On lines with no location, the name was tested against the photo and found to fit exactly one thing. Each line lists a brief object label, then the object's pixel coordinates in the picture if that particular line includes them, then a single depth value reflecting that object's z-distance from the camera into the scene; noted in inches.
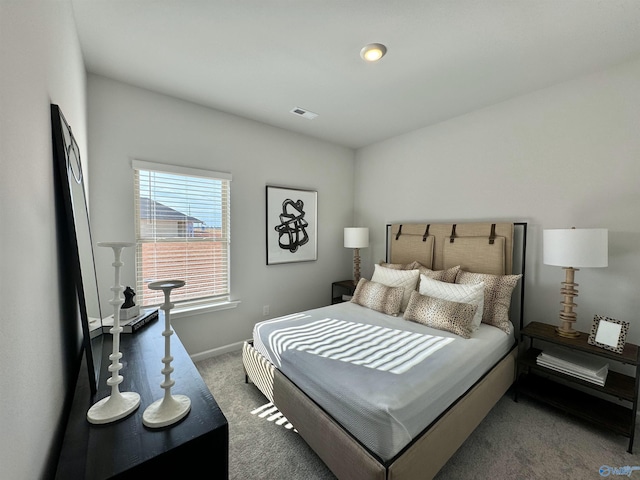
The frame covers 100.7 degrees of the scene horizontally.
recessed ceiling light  76.5
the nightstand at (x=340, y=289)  151.5
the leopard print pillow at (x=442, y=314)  87.2
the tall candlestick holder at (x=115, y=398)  36.8
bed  54.4
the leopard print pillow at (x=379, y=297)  107.7
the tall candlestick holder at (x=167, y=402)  36.2
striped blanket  69.8
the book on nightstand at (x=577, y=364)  78.1
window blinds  103.4
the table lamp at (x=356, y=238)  148.7
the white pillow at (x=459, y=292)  94.7
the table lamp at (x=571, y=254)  78.4
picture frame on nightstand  76.3
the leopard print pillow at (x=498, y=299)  95.7
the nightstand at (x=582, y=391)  73.2
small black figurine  76.5
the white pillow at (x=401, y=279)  113.5
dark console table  30.3
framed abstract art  136.1
